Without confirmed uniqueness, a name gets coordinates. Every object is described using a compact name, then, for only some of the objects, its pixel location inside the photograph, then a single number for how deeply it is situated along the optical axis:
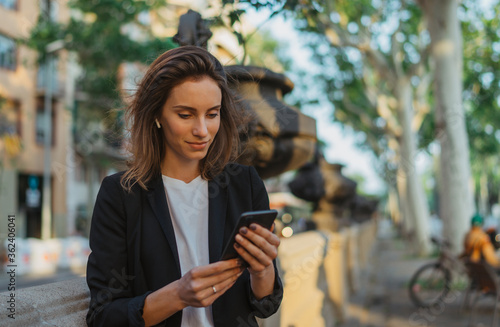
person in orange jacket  7.85
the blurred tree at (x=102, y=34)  16.36
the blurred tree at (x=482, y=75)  16.59
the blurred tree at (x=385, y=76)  16.13
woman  1.67
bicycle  8.76
